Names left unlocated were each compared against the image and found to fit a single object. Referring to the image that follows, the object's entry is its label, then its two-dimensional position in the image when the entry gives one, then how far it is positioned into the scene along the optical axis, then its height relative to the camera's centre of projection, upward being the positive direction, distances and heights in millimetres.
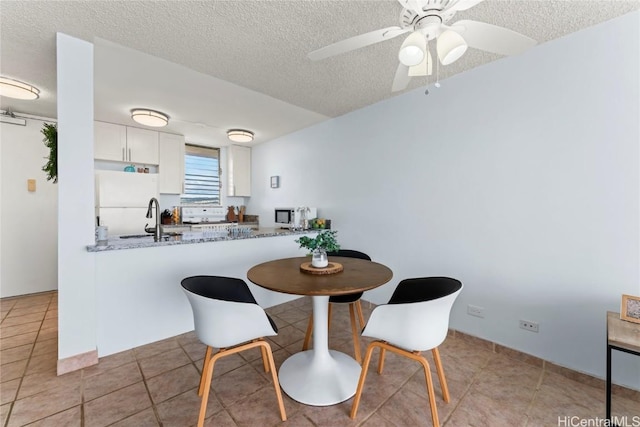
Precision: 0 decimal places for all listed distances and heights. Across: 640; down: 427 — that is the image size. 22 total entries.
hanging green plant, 2010 +499
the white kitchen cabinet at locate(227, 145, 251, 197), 5090 +801
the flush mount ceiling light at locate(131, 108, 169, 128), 3213 +1176
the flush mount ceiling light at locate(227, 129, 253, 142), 4121 +1216
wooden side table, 1293 -661
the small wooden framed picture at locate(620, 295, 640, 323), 1520 -576
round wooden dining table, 1494 -893
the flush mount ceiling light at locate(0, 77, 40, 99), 2471 +1188
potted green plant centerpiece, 1854 -264
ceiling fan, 1157 +885
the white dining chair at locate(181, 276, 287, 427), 1318 -624
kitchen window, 4934 +686
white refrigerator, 3424 +141
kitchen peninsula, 2035 -612
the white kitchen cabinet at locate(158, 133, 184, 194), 4254 +774
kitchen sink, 2544 -271
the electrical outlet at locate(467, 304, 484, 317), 2279 -891
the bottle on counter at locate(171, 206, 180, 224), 4562 -110
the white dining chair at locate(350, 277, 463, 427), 1327 -625
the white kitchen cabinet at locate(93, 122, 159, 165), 3721 +1002
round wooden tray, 1763 -409
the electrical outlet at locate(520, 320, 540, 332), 2002 -898
